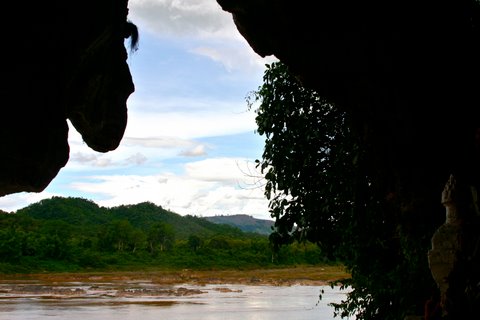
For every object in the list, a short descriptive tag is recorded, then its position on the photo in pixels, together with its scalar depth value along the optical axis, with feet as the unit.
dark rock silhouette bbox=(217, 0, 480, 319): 20.12
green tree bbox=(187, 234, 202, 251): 187.17
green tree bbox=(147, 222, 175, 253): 180.65
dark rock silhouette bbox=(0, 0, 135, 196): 27.99
